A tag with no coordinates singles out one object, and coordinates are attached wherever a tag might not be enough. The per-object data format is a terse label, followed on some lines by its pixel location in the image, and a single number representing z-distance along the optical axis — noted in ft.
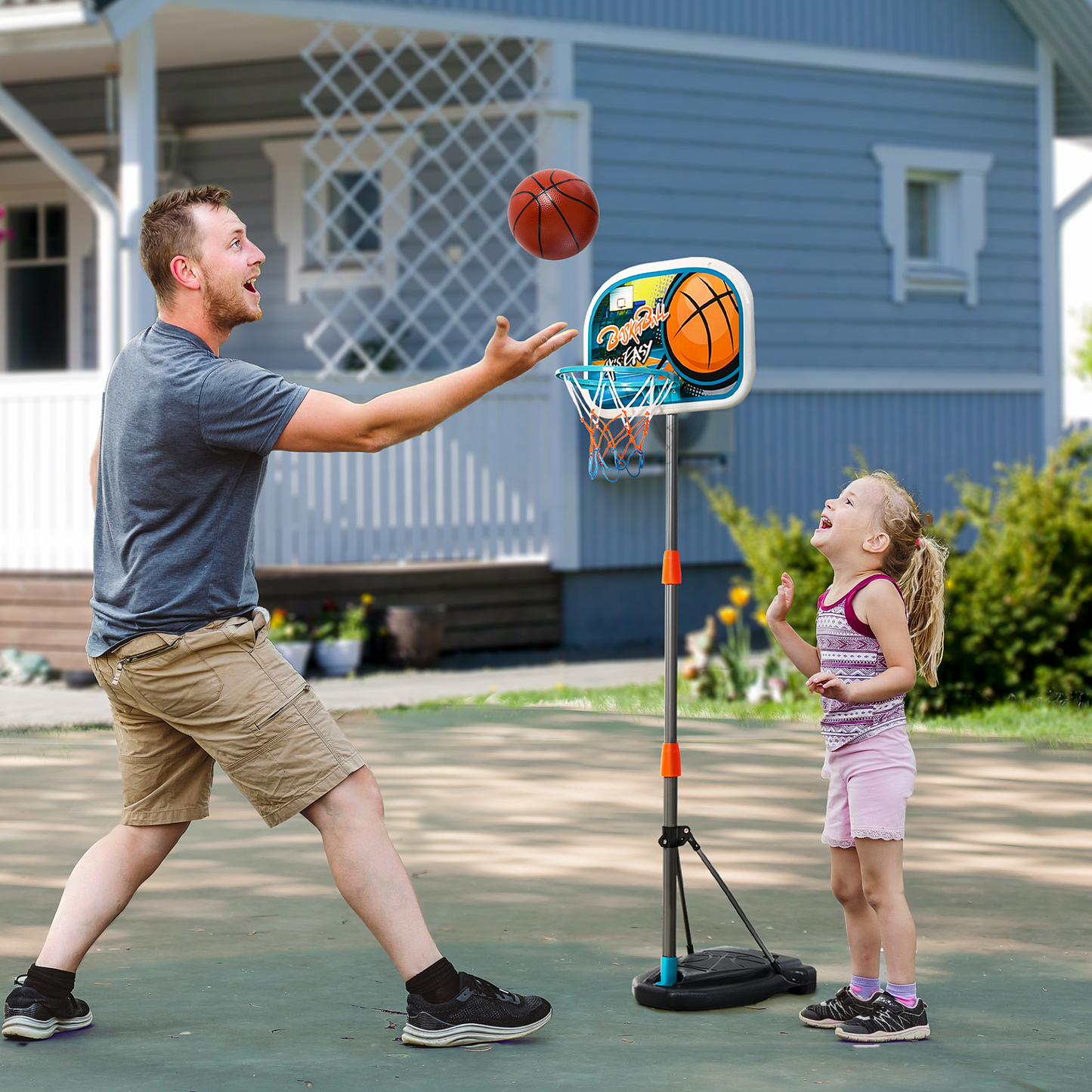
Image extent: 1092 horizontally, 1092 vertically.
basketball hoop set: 25.30
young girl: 23.94
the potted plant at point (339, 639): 67.28
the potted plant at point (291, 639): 65.54
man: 23.31
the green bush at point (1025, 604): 54.45
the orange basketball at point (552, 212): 29.45
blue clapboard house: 71.21
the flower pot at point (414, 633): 69.62
